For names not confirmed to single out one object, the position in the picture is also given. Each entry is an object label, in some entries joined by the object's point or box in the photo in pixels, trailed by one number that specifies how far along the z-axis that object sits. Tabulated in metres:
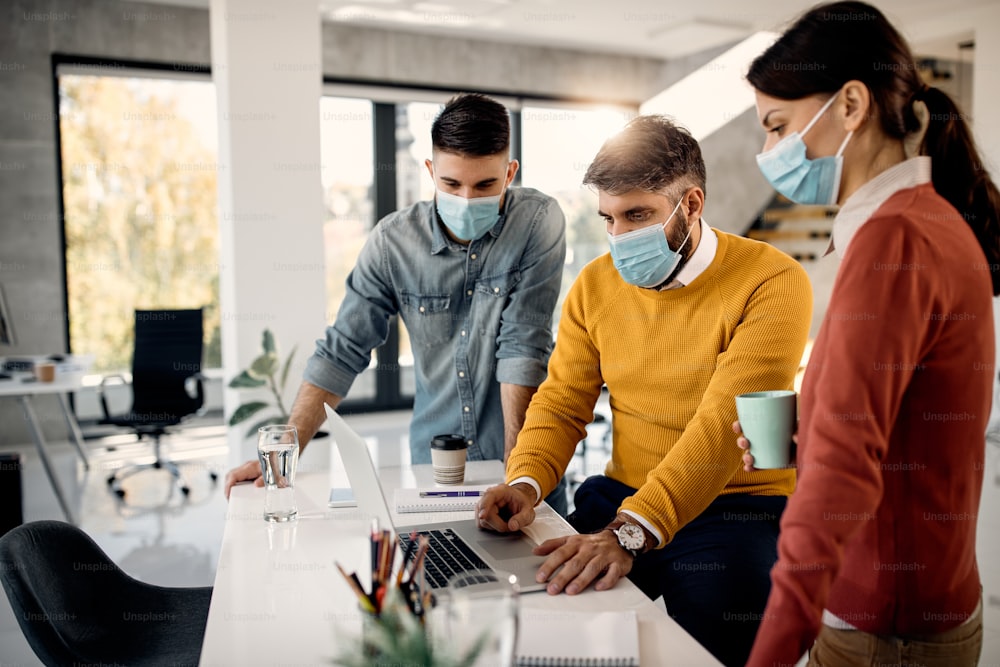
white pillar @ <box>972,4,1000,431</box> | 6.00
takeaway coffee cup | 1.90
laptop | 1.34
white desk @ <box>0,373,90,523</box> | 4.21
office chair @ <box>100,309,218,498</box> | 4.94
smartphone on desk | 1.79
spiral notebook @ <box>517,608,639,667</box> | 1.07
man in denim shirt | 2.15
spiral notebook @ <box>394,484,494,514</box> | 1.75
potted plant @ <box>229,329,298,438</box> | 3.98
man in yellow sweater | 1.52
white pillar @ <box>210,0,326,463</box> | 4.34
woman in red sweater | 0.97
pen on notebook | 1.82
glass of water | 1.72
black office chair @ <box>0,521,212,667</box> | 1.50
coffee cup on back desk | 4.42
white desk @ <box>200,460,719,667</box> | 1.14
